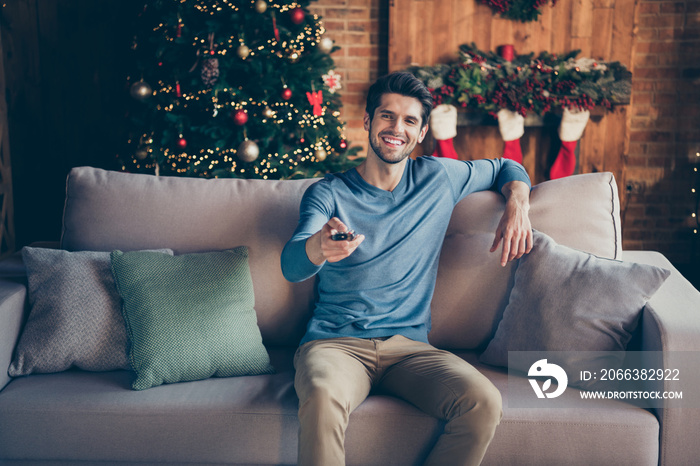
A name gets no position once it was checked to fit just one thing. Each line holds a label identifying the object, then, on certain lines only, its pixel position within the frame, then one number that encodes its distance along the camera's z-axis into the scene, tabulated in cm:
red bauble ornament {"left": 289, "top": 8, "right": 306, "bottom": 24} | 309
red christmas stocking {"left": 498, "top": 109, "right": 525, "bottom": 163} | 370
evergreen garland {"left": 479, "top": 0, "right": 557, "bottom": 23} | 372
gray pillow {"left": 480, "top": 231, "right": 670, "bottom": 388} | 146
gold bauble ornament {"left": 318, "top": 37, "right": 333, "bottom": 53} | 326
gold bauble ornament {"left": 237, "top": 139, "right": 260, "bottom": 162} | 299
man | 129
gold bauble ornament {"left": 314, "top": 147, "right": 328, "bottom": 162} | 325
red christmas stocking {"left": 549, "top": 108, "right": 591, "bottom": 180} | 367
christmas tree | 303
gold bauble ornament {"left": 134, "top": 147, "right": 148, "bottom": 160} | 321
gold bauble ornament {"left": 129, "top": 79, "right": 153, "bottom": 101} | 310
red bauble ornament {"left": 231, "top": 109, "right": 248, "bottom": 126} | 300
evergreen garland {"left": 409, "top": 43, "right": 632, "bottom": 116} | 362
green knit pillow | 150
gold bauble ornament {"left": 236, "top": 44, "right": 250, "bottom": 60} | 299
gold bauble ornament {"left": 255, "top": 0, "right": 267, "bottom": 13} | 297
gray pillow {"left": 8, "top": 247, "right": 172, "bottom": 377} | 155
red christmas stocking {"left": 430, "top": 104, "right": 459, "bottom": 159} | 372
